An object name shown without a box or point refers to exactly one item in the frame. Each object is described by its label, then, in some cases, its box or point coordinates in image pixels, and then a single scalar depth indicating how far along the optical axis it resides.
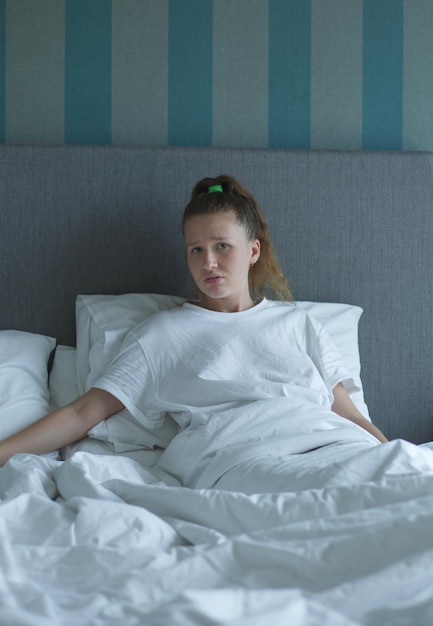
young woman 1.84
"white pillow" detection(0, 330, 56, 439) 1.92
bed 0.96
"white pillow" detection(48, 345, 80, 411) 2.08
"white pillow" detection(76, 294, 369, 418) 2.05
